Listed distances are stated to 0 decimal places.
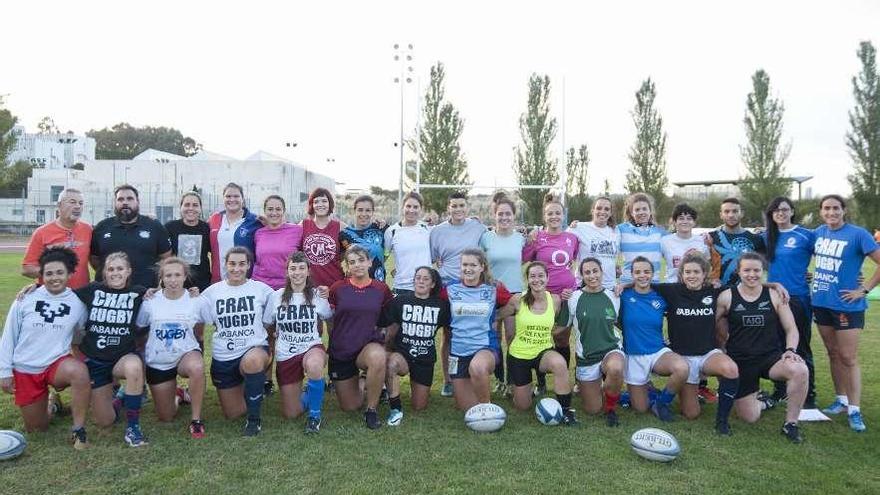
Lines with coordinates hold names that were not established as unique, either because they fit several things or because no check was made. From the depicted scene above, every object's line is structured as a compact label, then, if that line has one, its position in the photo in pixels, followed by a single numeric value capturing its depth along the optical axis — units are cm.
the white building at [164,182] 3666
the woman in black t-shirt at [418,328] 452
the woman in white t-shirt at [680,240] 507
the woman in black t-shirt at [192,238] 502
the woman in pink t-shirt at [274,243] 483
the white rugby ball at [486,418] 405
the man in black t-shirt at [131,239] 466
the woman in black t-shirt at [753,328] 430
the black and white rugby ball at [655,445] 352
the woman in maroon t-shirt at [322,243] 500
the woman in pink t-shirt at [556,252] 493
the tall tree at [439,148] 2305
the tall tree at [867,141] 2386
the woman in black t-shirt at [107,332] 408
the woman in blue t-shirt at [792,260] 470
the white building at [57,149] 5939
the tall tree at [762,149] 2566
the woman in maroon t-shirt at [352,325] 446
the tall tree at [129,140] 6894
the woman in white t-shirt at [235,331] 421
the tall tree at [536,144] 2498
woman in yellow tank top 448
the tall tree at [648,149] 2572
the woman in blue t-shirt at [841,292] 441
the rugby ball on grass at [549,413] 419
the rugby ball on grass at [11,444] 346
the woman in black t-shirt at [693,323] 439
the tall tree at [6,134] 2914
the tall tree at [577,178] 2822
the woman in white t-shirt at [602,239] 511
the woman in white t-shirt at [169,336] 415
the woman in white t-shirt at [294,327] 432
